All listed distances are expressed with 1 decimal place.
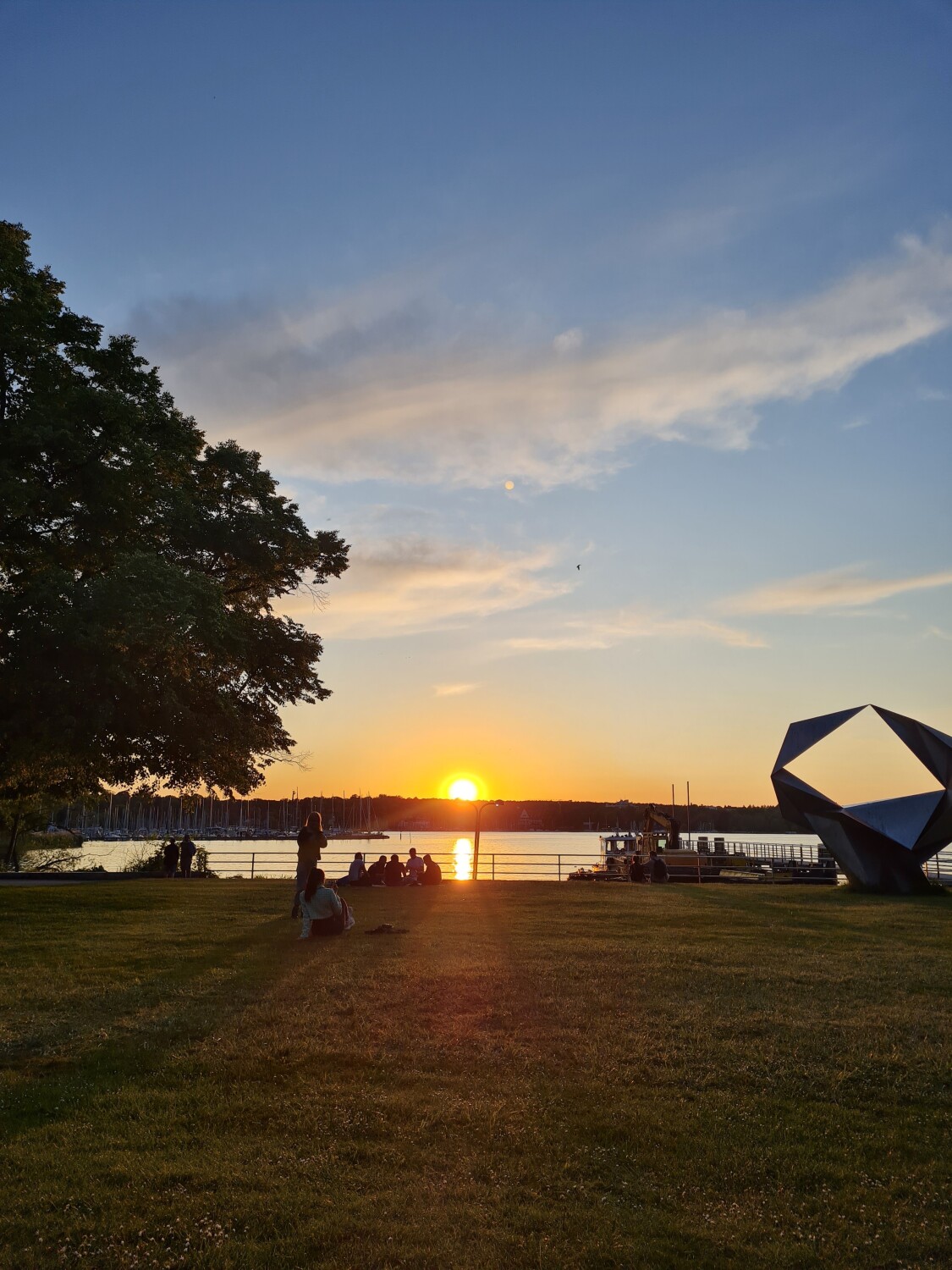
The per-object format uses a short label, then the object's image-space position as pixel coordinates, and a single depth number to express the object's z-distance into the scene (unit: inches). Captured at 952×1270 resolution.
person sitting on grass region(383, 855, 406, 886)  1146.0
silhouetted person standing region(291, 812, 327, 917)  666.2
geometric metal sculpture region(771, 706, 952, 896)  1139.9
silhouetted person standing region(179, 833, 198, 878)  1321.4
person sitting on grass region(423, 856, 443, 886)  1170.6
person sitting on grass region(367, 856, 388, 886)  1145.4
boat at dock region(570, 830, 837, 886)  1579.7
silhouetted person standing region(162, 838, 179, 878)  1279.5
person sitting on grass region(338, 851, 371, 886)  1122.0
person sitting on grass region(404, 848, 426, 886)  1168.8
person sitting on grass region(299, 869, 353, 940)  614.9
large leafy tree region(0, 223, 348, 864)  742.5
